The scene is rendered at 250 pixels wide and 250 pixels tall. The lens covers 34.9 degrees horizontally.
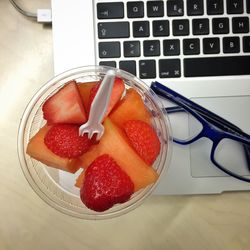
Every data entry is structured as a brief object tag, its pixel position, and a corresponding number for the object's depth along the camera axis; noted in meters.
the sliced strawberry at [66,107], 0.36
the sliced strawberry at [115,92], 0.36
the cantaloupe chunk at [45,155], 0.36
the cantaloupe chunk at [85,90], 0.37
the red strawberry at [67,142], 0.35
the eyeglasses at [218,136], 0.43
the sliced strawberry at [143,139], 0.36
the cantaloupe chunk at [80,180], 0.39
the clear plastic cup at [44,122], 0.40
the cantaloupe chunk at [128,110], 0.38
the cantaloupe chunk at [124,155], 0.35
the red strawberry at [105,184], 0.34
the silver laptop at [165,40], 0.42
